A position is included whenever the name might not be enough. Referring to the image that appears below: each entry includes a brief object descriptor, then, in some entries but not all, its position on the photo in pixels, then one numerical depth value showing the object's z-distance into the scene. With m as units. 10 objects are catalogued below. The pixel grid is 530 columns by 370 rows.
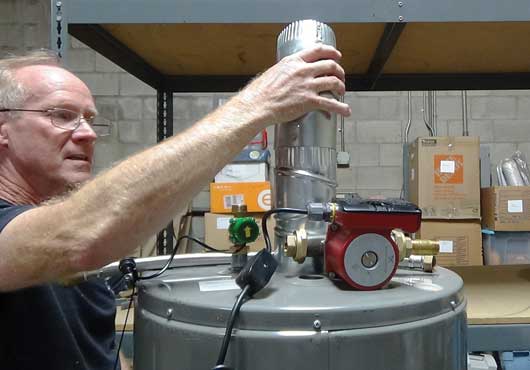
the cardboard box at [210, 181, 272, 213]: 1.98
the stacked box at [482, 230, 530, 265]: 2.06
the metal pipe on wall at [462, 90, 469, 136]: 2.49
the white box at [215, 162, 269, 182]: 2.03
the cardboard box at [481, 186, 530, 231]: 2.02
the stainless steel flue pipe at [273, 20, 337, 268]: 0.56
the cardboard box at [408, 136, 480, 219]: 2.04
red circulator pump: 0.49
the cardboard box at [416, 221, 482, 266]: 2.03
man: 0.46
